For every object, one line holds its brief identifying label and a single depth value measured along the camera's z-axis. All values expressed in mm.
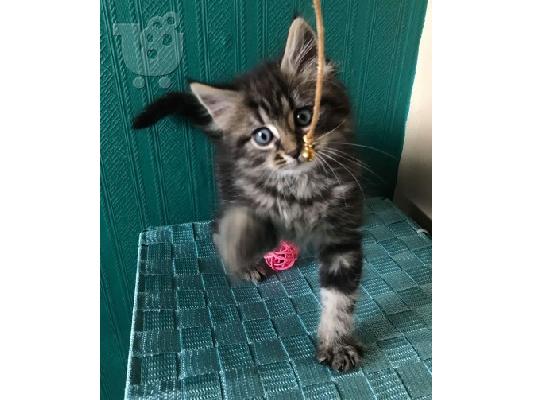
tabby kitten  302
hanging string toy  197
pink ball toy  396
